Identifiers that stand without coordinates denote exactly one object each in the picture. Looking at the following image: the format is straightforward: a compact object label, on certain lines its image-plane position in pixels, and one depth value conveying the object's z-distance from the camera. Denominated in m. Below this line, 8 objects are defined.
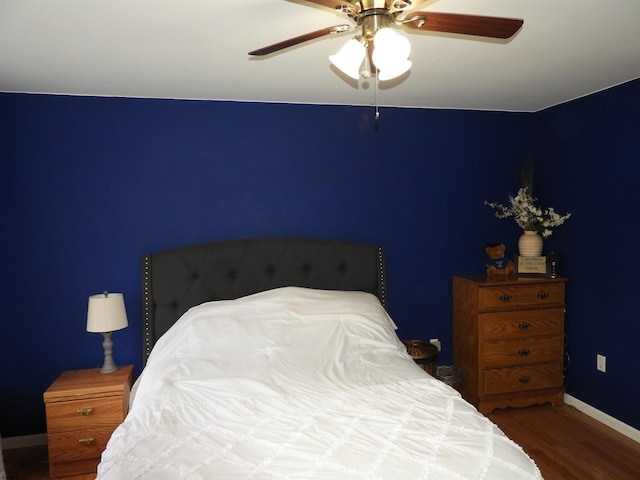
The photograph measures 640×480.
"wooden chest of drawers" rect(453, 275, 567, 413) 3.12
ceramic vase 3.38
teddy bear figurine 3.27
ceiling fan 1.30
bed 1.48
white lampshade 2.57
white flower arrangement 3.35
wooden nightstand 2.45
